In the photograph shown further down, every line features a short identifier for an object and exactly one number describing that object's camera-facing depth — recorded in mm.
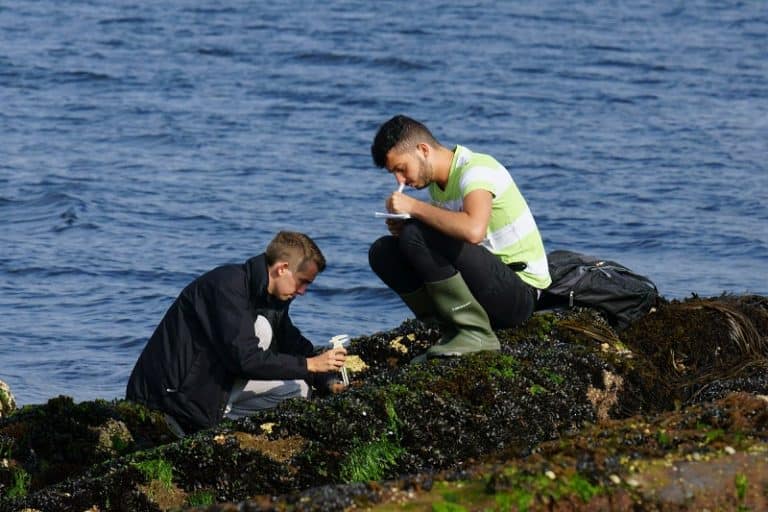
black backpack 17406
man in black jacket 15242
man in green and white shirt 15523
